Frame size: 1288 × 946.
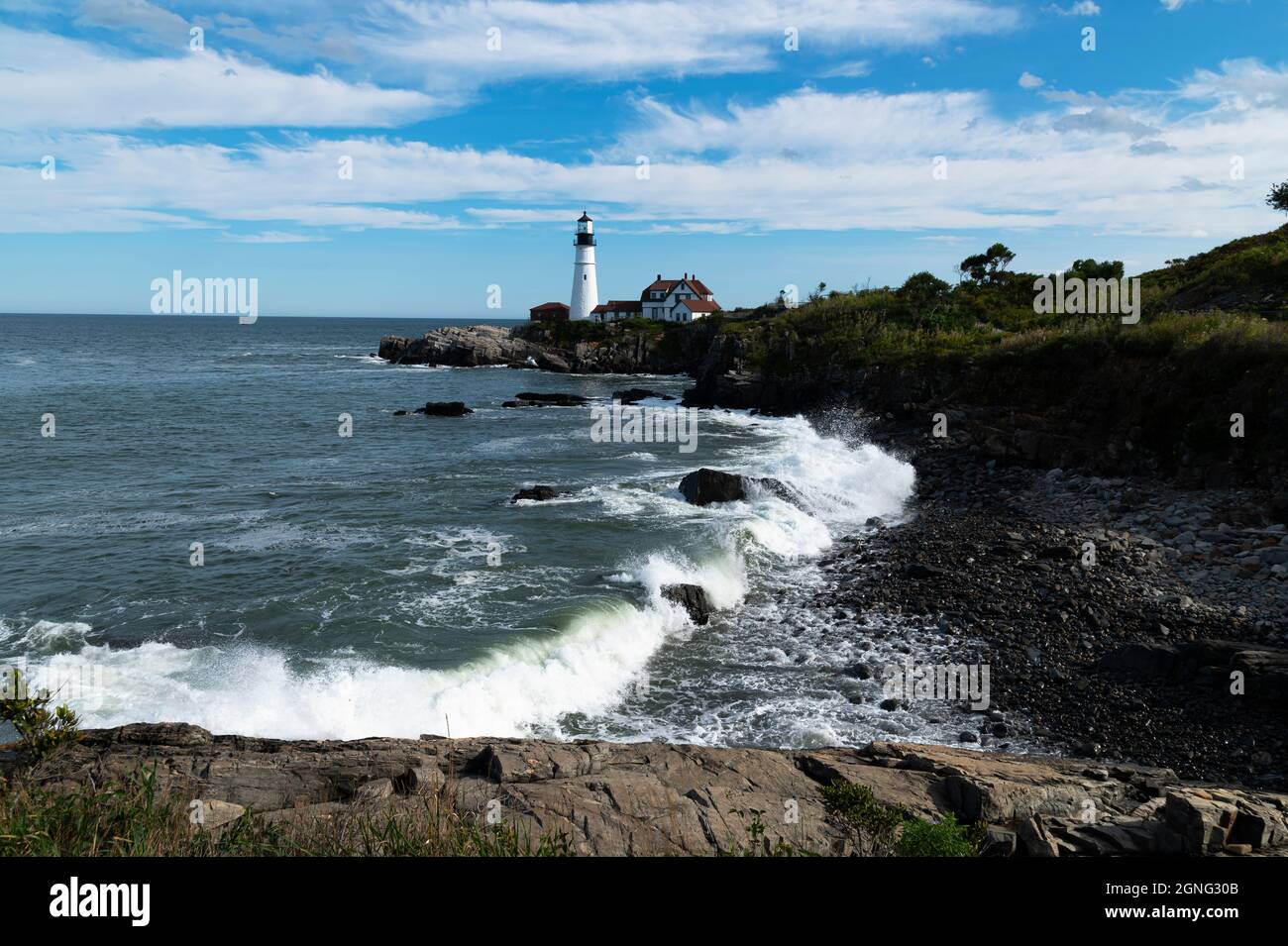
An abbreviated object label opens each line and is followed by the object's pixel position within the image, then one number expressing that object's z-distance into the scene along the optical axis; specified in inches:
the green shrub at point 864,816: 277.1
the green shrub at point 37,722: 331.0
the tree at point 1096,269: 2194.0
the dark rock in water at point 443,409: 2039.9
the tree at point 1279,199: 1764.3
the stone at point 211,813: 273.1
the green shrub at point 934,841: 244.4
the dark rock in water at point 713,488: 1058.7
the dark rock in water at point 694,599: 699.4
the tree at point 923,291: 2295.6
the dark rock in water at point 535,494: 1091.3
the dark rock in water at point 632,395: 2396.4
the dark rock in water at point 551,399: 2362.2
